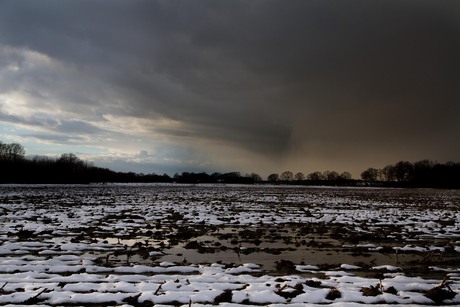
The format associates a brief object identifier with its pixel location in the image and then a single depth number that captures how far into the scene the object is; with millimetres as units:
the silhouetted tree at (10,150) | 150462
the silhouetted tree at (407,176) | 194750
